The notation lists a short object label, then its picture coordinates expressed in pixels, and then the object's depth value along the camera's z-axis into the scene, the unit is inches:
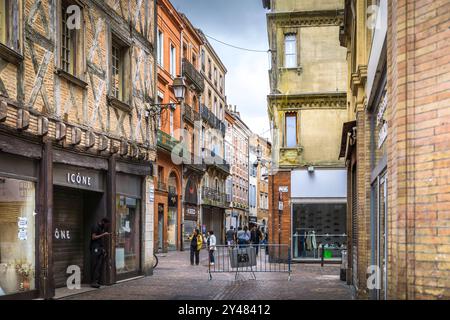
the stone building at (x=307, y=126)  1011.9
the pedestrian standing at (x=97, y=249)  542.3
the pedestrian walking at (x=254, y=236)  1230.3
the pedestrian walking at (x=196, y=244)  885.3
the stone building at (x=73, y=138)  419.8
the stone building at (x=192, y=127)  1533.0
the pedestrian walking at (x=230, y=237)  1136.2
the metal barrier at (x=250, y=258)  688.4
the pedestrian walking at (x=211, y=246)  789.2
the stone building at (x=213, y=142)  1779.0
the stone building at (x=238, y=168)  2421.3
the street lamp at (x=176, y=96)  683.4
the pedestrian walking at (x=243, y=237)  1024.2
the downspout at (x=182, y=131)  1480.8
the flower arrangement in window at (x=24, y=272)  432.1
